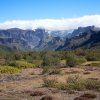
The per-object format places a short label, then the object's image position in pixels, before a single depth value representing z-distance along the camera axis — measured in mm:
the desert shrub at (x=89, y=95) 13590
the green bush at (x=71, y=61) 35921
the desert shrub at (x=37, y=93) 14613
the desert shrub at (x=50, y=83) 17353
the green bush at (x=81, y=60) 38765
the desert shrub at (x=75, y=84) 16127
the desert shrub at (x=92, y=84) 16257
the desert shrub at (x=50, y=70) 24657
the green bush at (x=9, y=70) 28746
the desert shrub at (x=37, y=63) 37704
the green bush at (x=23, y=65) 36087
